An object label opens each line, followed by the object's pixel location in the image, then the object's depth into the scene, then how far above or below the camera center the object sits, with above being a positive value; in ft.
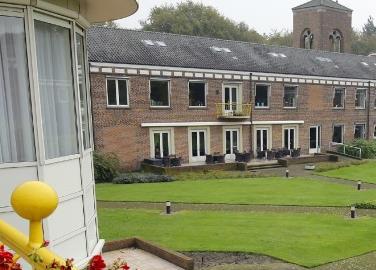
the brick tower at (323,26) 137.59 +22.83
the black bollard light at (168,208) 44.16 -12.12
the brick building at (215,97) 75.72 -0.53
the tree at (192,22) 173.78 +32.42
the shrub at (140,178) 66.39 -13.41
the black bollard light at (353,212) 41.88 -12.48
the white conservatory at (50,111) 14.29 -0.41
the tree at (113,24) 160.85 +30.31
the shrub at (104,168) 66.85 -11.55
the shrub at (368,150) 100.53 -14.77
